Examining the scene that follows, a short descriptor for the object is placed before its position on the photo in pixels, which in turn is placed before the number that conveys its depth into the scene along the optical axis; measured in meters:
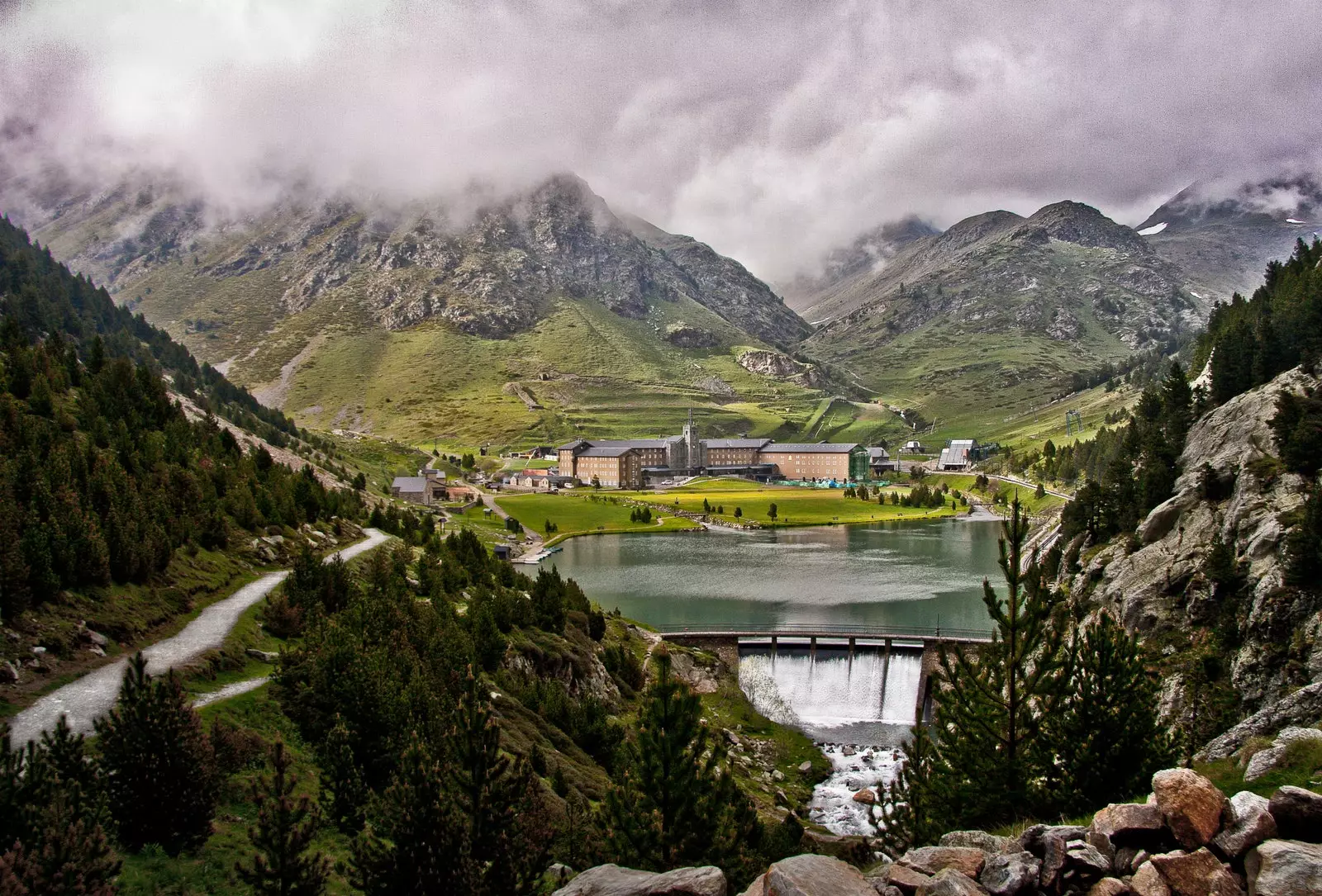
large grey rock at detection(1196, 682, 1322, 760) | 21.91
